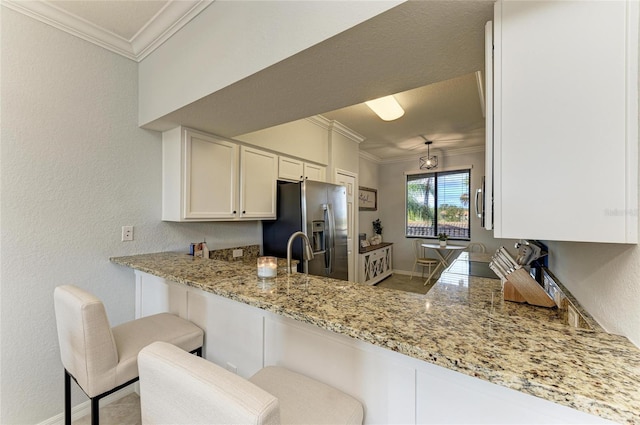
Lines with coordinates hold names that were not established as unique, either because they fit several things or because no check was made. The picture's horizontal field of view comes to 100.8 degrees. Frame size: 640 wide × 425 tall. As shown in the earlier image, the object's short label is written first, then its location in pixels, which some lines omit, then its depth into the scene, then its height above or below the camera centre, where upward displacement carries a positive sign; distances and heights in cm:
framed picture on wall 529 +26
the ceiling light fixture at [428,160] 475 +99
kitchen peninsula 59 -36
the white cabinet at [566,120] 68 +26
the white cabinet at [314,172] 342 +53
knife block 118 -36
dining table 480 -82
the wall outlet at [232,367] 139 -83
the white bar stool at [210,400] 54 -42
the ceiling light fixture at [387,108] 266 +108
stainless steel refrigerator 281 -15
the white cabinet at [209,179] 212 +28
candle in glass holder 138 -30
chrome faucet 151 -25
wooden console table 452 -98
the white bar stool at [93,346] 113 -67
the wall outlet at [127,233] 203 -18
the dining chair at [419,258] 528 -96
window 529 +16
